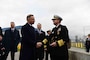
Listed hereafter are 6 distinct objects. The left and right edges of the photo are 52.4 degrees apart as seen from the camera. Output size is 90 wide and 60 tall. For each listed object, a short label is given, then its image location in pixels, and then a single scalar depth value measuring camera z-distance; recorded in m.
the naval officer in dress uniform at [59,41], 2.41
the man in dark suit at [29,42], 2.38
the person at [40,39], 3.31
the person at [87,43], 6.40
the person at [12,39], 3.62
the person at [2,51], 3.24
